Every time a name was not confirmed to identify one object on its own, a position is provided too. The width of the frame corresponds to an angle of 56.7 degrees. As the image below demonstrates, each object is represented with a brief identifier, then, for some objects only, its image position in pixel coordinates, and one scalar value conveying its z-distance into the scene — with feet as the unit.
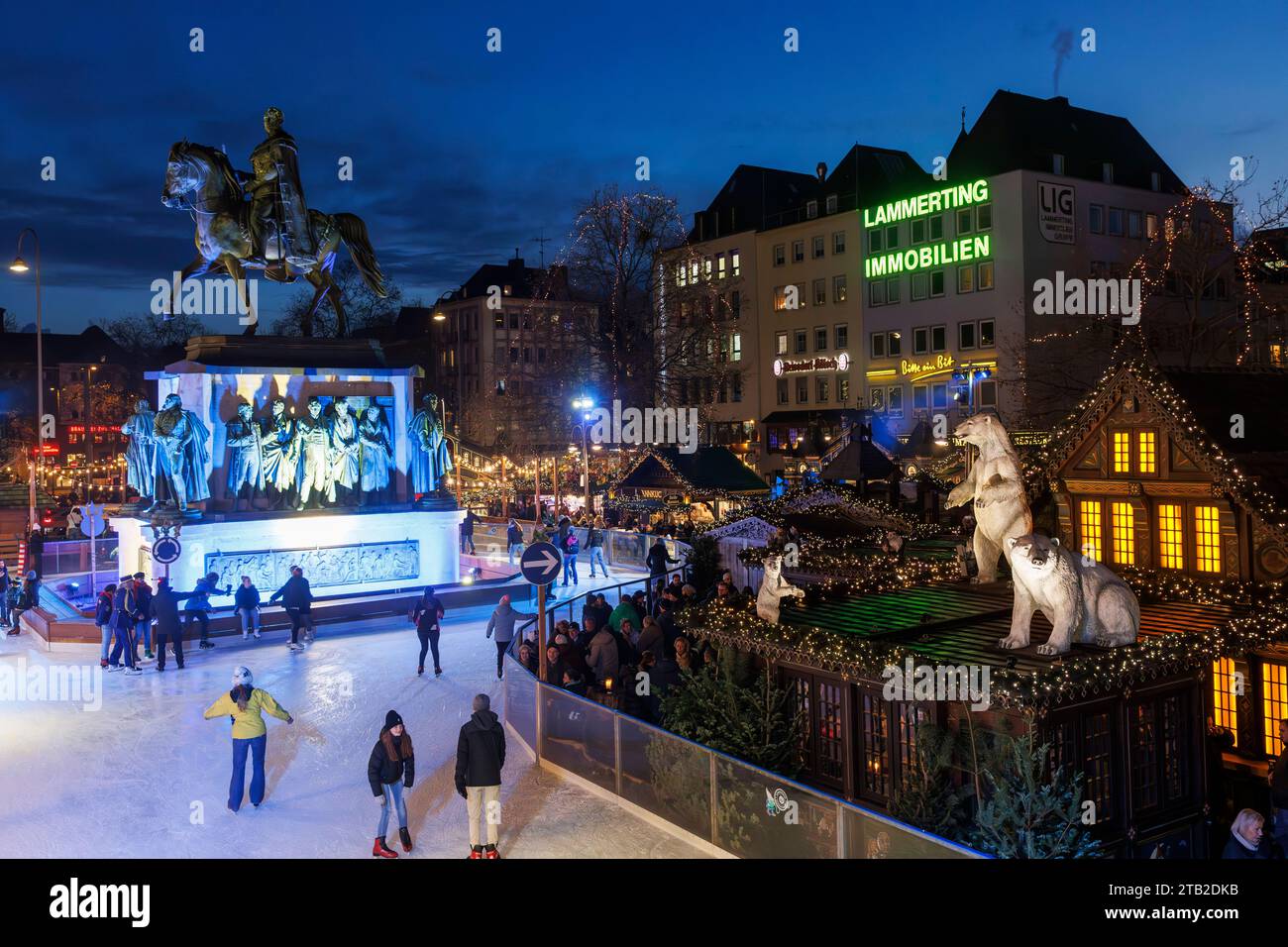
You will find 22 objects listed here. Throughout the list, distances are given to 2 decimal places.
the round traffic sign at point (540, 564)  47.34
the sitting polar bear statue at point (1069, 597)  36.78
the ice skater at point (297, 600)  73.61
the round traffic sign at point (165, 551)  73.15
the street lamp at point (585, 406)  137.56
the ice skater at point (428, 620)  64.49
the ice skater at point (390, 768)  36.76
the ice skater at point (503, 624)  62.13
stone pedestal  83.30
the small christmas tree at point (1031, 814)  31.19
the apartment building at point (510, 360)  165.78
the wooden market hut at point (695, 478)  114.21
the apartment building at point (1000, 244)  185.98
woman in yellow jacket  41.16
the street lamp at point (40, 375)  117.54
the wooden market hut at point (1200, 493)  44.73
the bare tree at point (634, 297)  154.92
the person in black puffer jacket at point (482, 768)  35.68
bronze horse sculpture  85.05
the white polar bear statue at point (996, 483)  40.91
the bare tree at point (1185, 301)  115.55
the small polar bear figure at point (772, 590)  43.96
